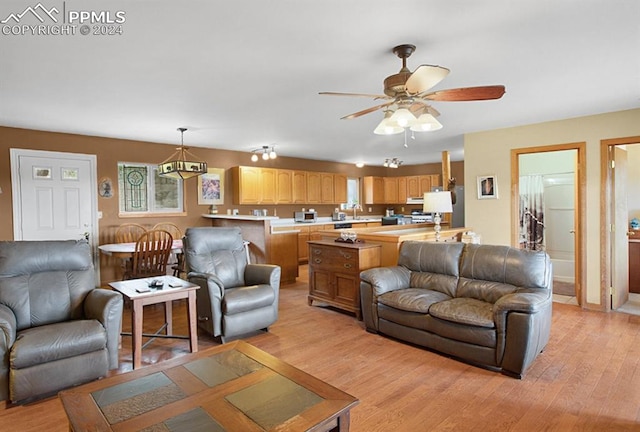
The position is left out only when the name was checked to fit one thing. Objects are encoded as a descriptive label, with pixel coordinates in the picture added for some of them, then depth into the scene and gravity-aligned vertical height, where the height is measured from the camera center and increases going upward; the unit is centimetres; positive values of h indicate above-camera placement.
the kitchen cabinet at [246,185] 719 +52
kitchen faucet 966 +3
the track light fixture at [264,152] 650 +116
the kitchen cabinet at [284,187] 782 +50
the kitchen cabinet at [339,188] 901 +51
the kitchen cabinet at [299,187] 811 +51
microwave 831 -16
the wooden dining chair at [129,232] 570 -31
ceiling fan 224 +78
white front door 506 +29
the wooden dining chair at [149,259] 426 -55
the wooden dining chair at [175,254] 483 -58
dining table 447 -46
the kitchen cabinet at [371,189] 981 +51
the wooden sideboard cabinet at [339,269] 412 -74
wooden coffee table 147 -86
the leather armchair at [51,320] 233 -79
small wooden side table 281 -68
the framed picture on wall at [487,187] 535 +27
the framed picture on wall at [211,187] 688 +47
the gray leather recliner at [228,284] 337 -76
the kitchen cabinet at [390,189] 1009 +50
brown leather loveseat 273 -85
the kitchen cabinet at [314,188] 844 +50
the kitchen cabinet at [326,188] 872 +50
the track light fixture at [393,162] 795 +100
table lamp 423 +5
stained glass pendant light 498 +61
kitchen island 430 -37
